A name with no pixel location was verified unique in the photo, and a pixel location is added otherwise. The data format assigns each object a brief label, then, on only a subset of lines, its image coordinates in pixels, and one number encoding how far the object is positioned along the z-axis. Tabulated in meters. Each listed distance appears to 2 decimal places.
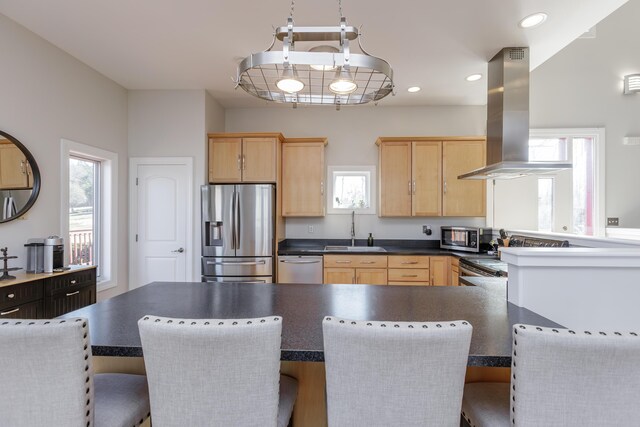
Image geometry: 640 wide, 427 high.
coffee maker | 2.43
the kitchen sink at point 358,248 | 3.91
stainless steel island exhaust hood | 2.69
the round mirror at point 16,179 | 2.33
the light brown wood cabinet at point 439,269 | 3.61
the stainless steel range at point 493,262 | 2.65
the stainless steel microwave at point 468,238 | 3.62
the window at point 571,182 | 4.14
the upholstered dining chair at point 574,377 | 0.81
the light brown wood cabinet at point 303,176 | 3.97
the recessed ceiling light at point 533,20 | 2.23
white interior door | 3.70
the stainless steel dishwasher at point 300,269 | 3.63
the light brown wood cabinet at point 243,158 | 3.78
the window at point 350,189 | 4.31
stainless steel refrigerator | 3.53
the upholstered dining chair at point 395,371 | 0.83
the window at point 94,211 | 3.14
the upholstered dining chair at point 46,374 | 0.86
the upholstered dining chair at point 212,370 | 0.86
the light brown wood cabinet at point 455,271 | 3.41
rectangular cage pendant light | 1.29
